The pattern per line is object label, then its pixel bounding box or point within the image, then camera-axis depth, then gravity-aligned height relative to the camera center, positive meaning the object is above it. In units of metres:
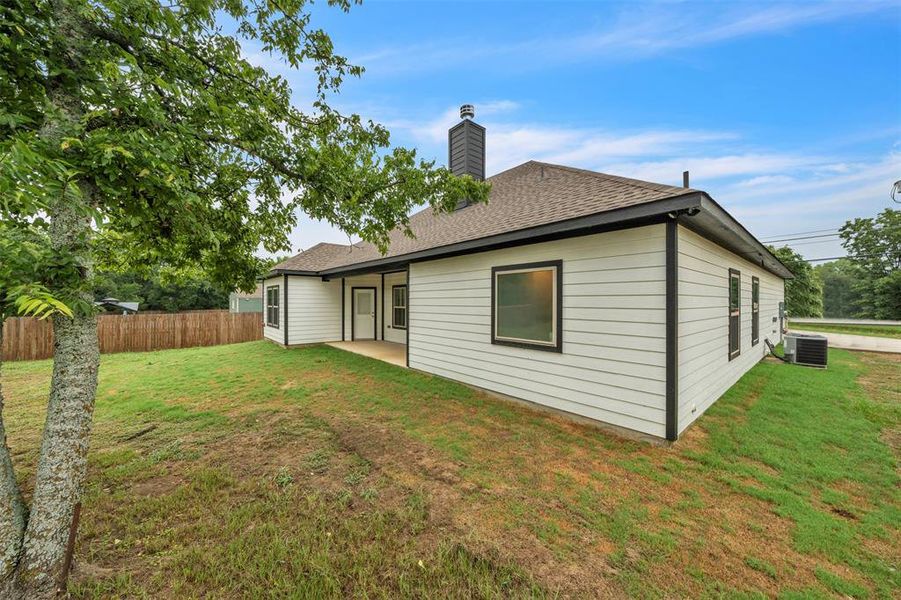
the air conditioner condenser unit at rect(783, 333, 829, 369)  7.78 -1.16
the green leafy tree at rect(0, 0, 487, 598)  1.79 +1.13
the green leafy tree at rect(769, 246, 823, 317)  20.95 +0.74
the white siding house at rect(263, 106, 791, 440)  3.80 +0.04
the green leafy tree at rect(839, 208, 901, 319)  23.28 +3.10
